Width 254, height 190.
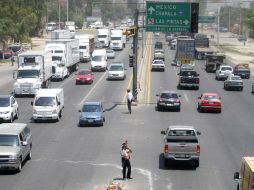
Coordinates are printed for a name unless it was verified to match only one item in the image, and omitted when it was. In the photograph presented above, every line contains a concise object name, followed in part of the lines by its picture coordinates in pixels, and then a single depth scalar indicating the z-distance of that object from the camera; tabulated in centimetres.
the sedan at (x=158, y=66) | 8388
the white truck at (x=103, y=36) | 12502
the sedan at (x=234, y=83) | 6431
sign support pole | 5322
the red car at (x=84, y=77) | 6762
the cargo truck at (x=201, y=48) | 10779
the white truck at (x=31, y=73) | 5578
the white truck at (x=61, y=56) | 7036
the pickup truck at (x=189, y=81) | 6359
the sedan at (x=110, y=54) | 10306
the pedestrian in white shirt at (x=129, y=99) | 4747
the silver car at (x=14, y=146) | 2788
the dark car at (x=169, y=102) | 4897
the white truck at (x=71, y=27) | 9120
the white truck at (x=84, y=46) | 9428
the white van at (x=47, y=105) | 4288
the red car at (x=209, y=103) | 4875
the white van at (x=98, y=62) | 8112
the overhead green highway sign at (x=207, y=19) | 9120
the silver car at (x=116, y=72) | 7169
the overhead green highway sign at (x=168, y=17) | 5359
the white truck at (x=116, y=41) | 12339
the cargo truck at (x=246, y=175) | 1848
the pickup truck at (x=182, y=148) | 2909
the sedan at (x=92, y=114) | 4159
